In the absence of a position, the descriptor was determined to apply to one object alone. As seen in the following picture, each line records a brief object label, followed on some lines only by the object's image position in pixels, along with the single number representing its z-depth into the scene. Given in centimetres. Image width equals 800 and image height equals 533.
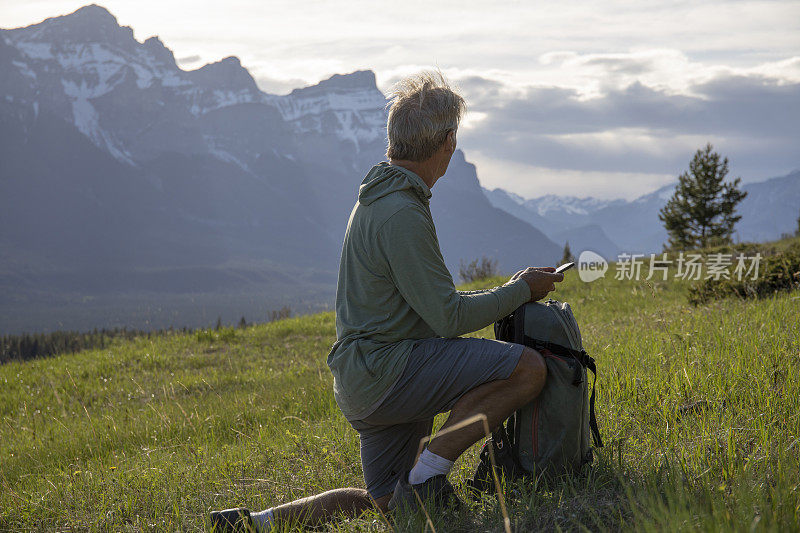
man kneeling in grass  317
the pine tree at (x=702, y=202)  3481
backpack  337
